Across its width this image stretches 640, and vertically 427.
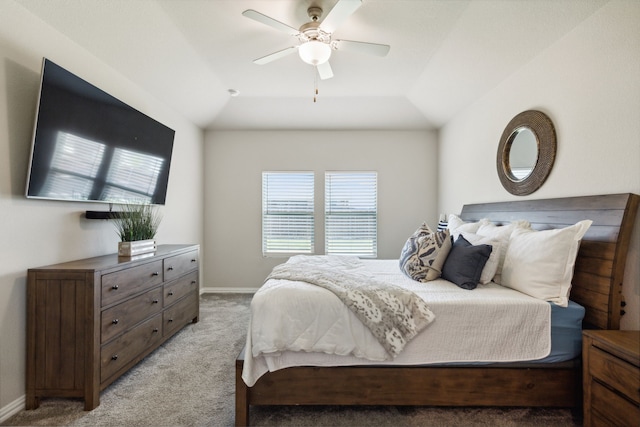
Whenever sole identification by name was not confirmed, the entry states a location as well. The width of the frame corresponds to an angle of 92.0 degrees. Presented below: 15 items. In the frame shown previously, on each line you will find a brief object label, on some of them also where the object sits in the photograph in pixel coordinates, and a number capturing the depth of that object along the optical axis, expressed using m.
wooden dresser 1.94
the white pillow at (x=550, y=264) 1.92
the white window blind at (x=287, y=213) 4.89
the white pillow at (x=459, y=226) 2.96
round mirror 2.48
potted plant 2.57
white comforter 1.80
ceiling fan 2.13
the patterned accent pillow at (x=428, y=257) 2.41
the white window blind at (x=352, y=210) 4.89
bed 1.84
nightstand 1.38
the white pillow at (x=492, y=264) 2.22
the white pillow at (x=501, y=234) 2.32
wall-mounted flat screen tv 1.97
